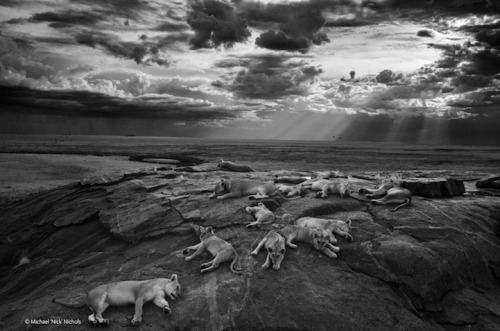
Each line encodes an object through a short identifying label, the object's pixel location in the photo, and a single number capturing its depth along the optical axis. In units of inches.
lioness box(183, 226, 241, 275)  354.9
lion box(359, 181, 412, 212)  498.0
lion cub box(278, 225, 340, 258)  375.9
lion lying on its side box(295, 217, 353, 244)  408.5
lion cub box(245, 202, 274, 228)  439.5
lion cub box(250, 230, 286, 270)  347.9
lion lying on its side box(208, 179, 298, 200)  549.3
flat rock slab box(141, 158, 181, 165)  2187.5
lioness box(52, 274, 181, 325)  300.9
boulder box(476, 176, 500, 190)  727.7
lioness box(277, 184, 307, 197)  559.5
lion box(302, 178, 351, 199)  536.4
